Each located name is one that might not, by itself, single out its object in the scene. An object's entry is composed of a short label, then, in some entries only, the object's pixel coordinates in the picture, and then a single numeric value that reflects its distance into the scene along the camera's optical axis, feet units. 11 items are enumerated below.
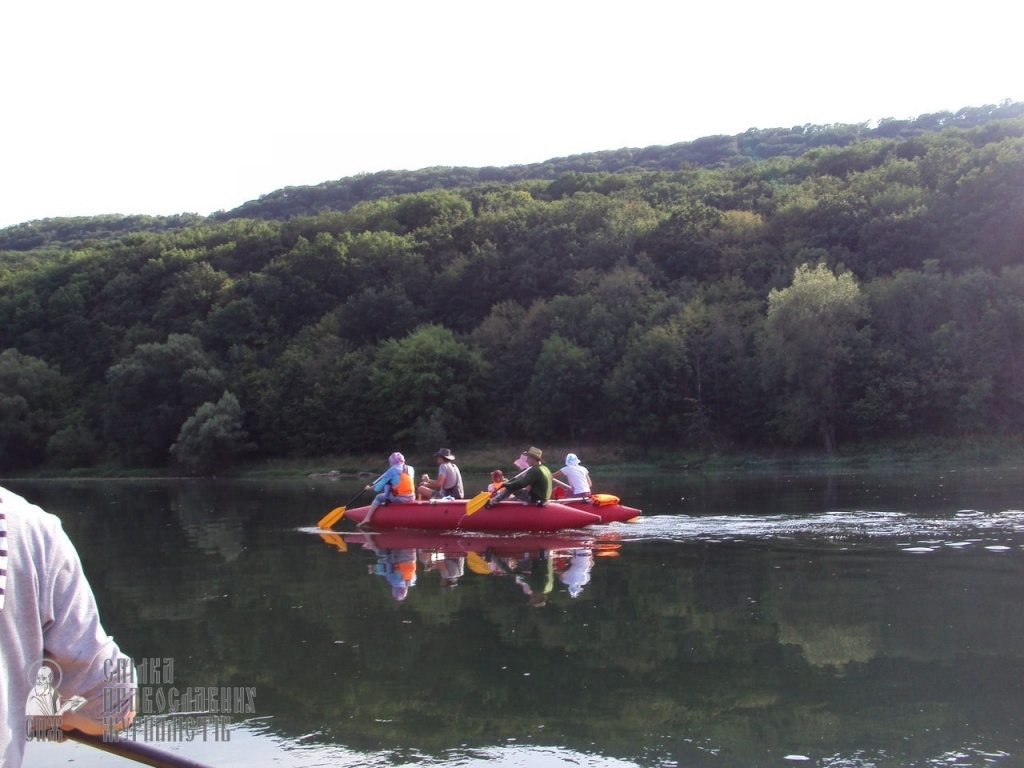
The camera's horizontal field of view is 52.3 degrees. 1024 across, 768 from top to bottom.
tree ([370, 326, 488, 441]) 166.61
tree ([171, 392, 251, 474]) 165.58
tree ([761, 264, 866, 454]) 135.13
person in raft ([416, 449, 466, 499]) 63.87
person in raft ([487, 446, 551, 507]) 56.24
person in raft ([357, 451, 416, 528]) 62.18
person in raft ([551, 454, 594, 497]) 60.95
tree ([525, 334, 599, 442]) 157.69
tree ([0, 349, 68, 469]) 184.03
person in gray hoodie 7.59
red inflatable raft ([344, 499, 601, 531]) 55.98
